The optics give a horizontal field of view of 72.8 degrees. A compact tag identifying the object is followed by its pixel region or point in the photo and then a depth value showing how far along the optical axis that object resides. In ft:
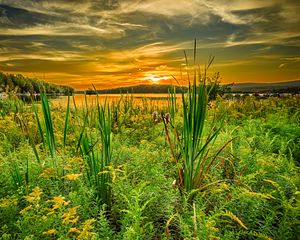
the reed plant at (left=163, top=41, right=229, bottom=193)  6.38
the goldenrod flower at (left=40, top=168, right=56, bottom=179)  6.22
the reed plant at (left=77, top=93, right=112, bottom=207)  6.40
